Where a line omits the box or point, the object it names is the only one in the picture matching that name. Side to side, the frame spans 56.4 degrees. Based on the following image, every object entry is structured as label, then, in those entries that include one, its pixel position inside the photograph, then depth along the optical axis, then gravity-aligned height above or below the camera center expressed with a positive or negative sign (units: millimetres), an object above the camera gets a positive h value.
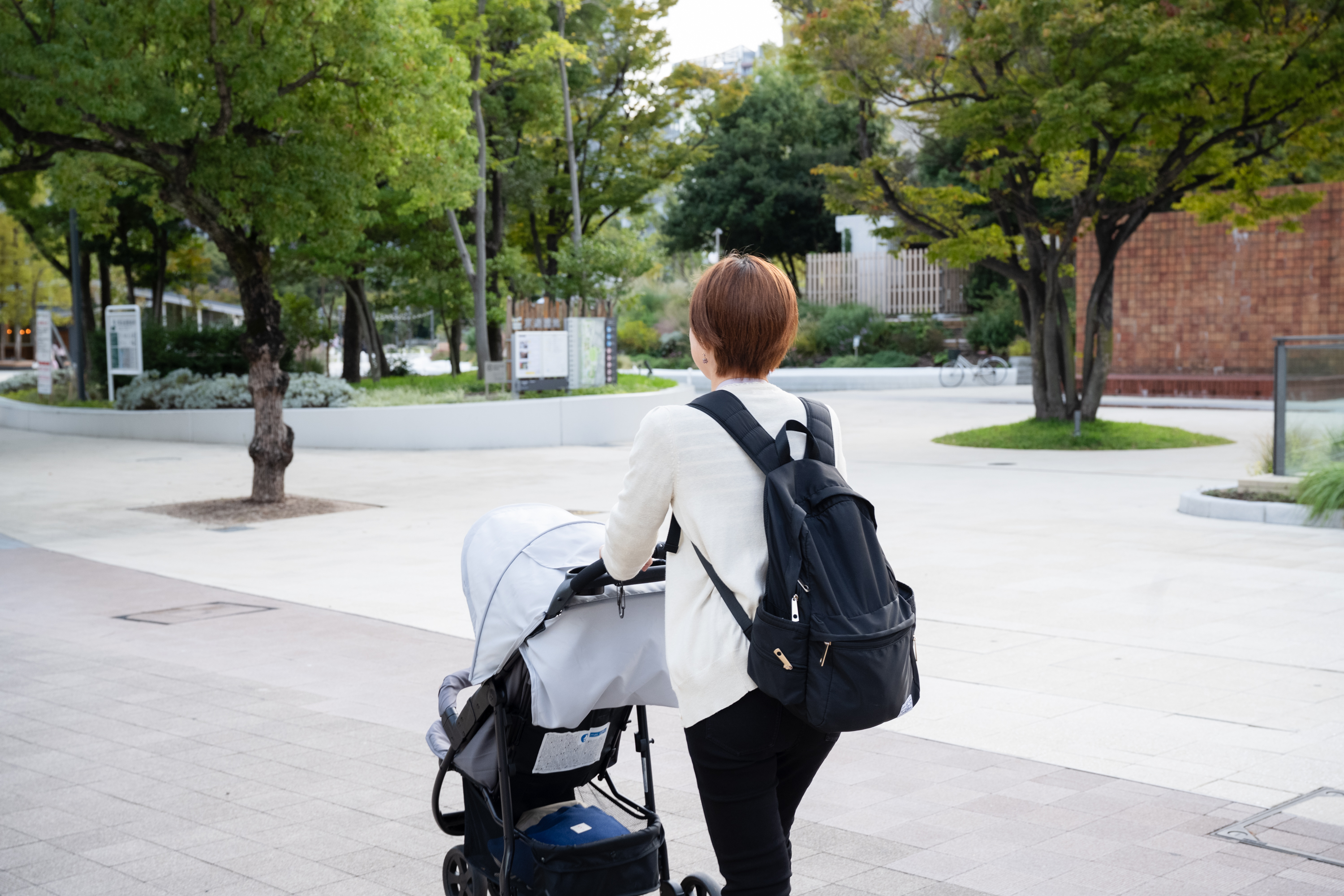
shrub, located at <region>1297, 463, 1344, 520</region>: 10656 -1173
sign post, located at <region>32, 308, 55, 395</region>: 27891 +429
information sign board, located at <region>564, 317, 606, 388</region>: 23141 +240
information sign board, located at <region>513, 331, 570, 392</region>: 22156 +63
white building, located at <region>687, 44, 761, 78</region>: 116762 +32561
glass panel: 11391 -491
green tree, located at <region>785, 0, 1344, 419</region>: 15039 +3106
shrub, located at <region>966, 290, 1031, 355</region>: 38062 +895
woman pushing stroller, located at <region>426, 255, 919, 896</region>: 2342 -558
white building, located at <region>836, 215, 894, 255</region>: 45531 +4591
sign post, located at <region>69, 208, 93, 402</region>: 25062 +1041
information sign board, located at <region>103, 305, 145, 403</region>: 23000 +525
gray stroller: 2914 -837
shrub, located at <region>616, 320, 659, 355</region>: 43594 +878
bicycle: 34406 -342
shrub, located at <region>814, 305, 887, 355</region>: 40125 +954
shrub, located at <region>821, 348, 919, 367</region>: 38406 -13
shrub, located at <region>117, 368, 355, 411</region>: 22250 -454
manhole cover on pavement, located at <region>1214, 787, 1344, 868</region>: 3957 -1560
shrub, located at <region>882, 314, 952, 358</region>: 39781 +715
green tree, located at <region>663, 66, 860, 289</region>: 45219 +6975
